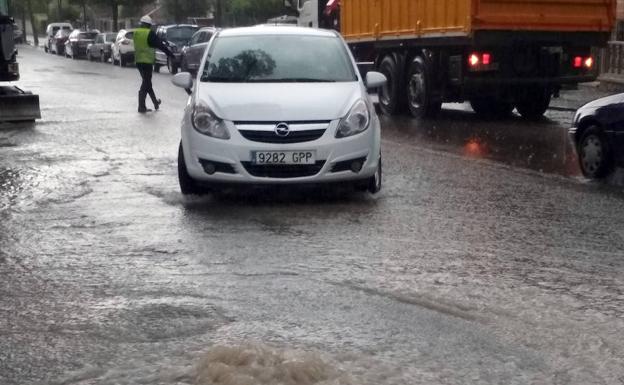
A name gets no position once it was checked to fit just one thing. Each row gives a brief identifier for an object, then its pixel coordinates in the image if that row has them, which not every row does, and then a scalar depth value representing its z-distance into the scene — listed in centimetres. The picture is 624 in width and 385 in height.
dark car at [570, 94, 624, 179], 1054
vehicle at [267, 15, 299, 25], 3225
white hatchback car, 893
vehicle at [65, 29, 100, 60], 5781
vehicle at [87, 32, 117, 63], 5247
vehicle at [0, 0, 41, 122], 1712
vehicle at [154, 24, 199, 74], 4038
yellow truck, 1711
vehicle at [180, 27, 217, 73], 3334
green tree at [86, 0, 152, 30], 7069
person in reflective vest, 1978
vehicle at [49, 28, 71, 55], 6506
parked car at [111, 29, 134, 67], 4550
